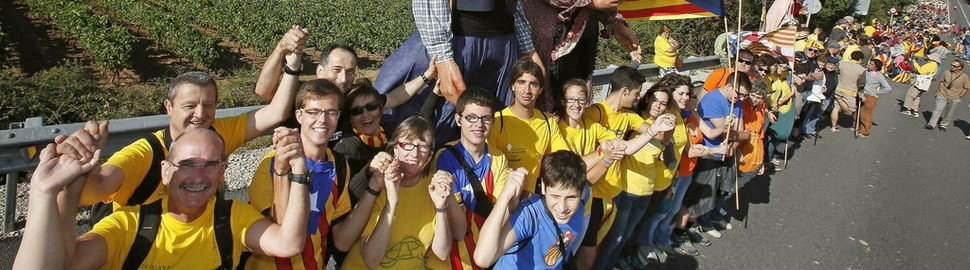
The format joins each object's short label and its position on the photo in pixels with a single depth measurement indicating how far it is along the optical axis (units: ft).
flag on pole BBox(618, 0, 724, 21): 15.93
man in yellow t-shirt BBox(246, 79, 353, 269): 7.65
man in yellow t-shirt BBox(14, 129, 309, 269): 5.80
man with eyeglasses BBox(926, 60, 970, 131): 36.60
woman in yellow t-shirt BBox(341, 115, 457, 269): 7.77
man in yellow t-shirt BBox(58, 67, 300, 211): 6.36
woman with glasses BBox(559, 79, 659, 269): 10.62
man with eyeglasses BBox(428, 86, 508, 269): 8.96
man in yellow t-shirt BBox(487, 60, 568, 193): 10.19
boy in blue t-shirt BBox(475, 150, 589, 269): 8.87
